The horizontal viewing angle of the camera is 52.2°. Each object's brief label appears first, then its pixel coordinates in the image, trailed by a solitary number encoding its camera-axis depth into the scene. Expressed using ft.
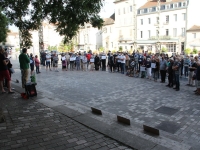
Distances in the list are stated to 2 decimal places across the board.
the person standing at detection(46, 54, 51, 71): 67.13
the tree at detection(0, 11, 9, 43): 92.05
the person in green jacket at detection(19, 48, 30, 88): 32.34
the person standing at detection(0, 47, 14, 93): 30.14
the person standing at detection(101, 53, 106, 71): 66.95
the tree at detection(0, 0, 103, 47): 22.47
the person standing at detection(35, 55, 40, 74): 60.01
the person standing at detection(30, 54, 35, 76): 58.97
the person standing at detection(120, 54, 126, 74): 59.31
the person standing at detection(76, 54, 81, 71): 69.59
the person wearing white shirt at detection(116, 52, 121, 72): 60.63
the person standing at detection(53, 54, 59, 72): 66.94
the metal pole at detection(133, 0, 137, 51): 175.63
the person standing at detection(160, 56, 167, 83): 44.65
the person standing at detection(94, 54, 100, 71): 67.46
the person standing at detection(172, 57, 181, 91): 36.94
